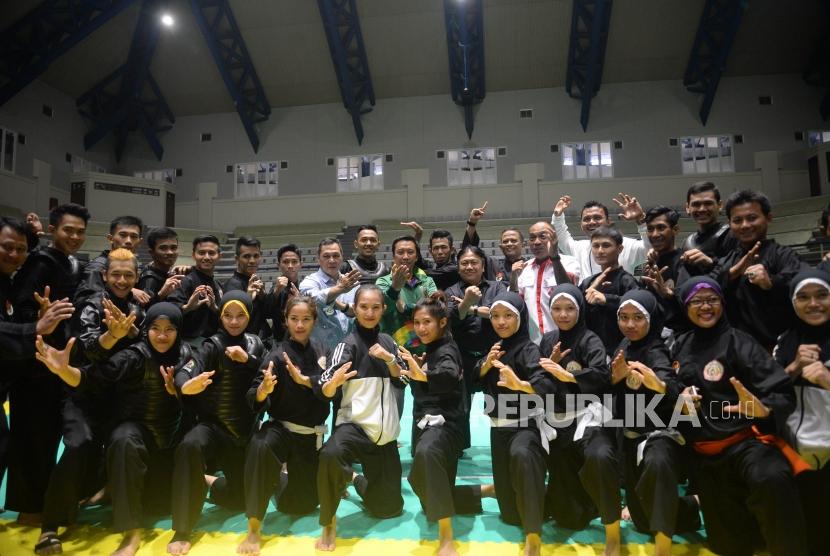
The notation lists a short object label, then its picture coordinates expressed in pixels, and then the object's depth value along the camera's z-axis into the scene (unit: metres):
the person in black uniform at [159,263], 4.81
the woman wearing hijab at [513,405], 3.48
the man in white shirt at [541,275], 4.87
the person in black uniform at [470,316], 4.83
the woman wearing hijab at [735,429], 3.00
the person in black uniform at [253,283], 5.12
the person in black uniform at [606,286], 4.25
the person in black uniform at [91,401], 3.60
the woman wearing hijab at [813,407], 3.10
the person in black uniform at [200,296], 4.71
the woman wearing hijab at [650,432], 3.19
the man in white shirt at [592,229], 5.40
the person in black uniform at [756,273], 3.60
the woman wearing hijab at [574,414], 3.52
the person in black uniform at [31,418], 3.85
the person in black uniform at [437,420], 3.52
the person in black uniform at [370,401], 3.84
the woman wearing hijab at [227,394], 3.86
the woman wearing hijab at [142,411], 3.52
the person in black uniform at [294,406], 3.83
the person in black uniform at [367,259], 5.33
